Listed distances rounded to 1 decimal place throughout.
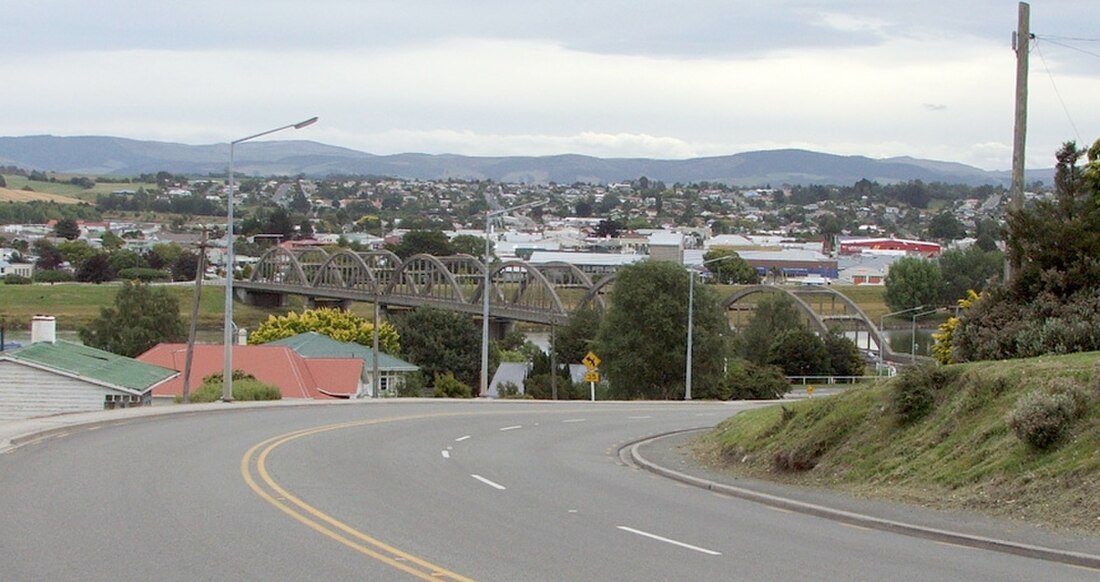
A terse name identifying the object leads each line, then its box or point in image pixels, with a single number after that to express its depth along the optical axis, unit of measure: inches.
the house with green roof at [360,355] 3144.7
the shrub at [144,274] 6750.0
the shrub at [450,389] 2723.9
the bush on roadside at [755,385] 2847.0
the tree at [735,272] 7032.5
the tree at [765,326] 4101.9
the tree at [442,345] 3846.0
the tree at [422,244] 7593.5
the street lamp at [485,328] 2053.4
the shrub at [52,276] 6732.3
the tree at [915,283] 4718.5
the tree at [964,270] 4785.9
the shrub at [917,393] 792.9
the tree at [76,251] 7381.4
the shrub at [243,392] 1663.4
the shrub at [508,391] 2805.9
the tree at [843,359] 3735.2
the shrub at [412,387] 3035.9
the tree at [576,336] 3772.1
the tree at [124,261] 6993.1
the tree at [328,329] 3754.9
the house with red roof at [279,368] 2362.2
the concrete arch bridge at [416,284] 4813.0
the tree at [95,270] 6756.9
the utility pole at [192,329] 1787.6
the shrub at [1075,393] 667.4
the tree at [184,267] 7337.6
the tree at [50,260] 7539.4
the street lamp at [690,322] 2375.5
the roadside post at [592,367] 2143.9
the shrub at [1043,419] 652.7
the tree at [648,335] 3038.9
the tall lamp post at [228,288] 1412.4
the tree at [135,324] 3863.2
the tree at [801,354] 3730.3
